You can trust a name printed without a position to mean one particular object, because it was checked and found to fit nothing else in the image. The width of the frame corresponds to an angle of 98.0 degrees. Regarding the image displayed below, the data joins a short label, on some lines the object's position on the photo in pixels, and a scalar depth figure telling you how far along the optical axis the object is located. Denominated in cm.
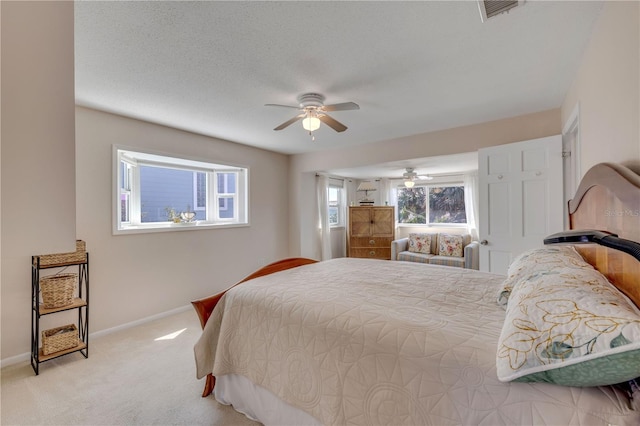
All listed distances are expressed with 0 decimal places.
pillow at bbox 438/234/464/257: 524
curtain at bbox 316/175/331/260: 556
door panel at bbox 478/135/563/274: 270
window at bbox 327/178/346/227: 629
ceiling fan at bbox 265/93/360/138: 241
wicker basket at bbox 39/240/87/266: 239
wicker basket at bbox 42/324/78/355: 233
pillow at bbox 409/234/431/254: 555
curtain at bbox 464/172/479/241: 554
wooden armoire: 602
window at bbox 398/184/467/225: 593
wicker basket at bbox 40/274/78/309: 236
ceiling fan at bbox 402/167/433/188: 531
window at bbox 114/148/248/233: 330
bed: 79
